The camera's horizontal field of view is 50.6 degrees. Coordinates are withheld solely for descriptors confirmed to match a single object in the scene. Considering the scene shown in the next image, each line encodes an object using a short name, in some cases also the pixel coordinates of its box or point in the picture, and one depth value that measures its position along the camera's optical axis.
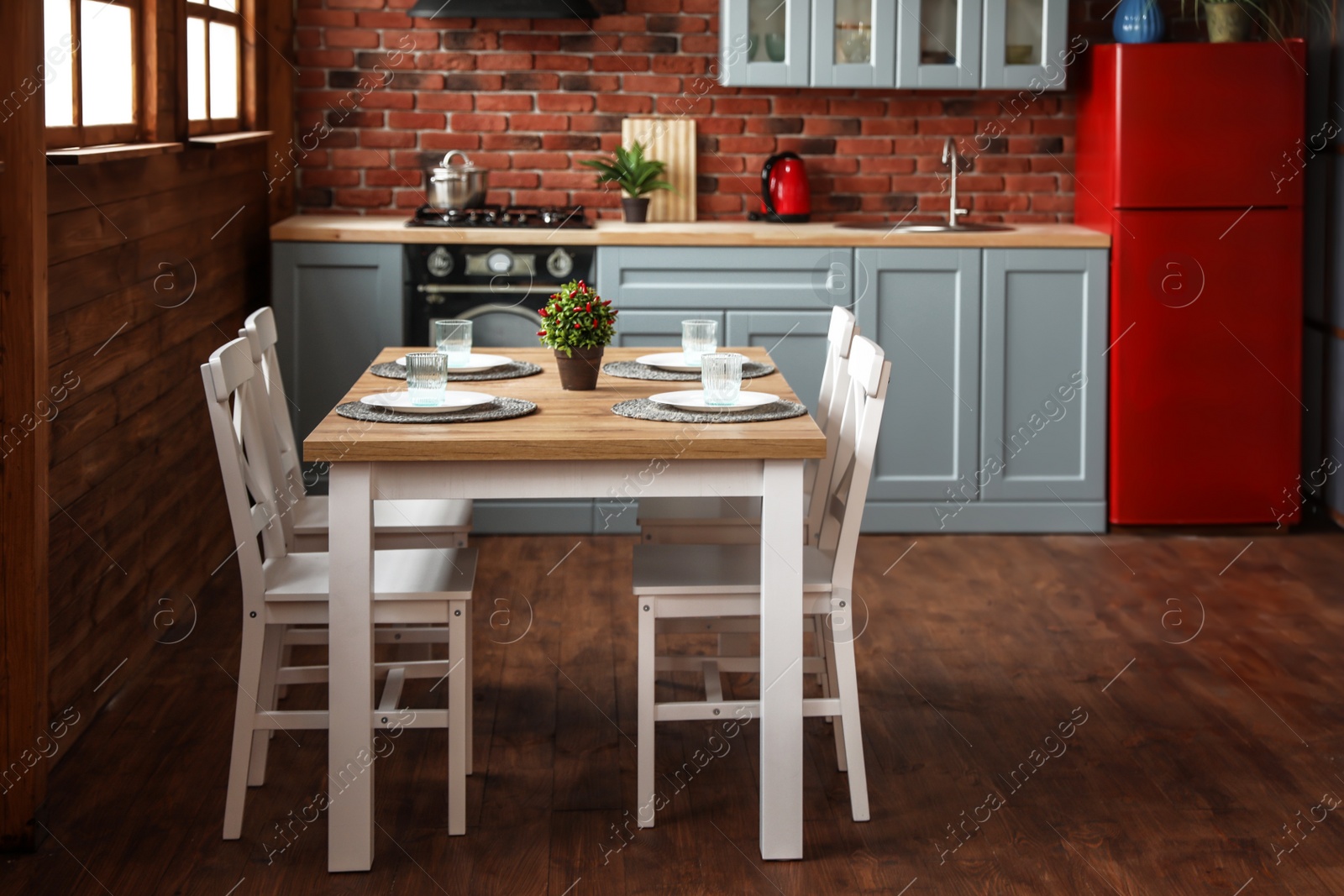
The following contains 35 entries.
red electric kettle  4.76
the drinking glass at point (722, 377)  2.44
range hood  4.42
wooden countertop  4.36
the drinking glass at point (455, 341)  2.88
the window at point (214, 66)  3.81
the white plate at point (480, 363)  2.93
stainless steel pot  4.48
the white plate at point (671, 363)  2.99
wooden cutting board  4.91
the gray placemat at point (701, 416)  2.40
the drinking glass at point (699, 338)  2.90
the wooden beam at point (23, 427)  2.21
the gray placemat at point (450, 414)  2.38
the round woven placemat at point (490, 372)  2.91
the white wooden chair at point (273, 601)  2.34
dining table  2.24
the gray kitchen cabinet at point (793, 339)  4.46
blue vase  4.44
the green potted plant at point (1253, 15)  4.42
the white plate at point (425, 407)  2.43
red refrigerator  4.30
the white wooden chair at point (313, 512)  2.82
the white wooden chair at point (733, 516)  2.91
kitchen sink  4.55
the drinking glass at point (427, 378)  2.47
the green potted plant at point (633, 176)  4.73
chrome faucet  4.73
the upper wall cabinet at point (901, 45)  4.50
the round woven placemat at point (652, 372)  2.93
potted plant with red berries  2.69
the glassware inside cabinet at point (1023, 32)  4.53
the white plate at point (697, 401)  2.46
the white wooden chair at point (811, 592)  2.42
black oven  4.40
